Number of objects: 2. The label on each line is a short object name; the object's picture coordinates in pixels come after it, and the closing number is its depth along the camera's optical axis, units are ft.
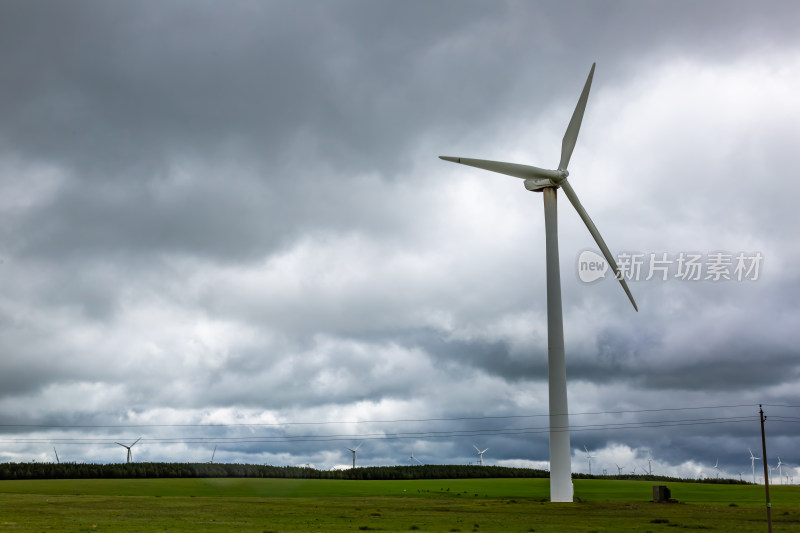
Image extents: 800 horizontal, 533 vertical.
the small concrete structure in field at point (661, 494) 334.05
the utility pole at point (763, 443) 179.93
